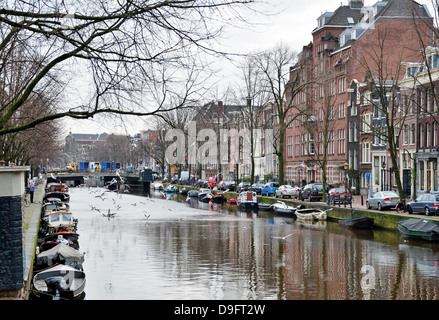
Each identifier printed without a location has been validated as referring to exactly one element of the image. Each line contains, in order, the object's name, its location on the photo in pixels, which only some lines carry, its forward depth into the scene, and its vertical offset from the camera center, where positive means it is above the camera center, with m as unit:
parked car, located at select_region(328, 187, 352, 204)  57.19 -2.55
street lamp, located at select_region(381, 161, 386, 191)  68.82 -1.26
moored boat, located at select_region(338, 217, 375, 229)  46.97 -4.08
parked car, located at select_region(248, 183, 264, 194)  83.53 -2.62
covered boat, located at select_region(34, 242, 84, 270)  26.73 -3.71
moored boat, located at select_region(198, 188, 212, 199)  91.55 -3.46
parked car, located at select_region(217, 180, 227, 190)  97.53 -2.60
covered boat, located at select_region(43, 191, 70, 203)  69.85 -2.99
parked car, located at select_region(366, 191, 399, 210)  49.66 -2.56
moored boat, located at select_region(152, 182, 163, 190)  129.62 -3.48
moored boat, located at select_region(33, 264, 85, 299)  22.62 -4.01
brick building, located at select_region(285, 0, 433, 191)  74.31 +11.84
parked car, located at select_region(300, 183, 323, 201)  66.41 -2.55
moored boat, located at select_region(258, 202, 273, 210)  68.56 -4.10
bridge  160.57 -2.30
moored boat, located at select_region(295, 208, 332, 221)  55.28 -4.07
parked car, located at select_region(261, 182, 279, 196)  79.94 -2.62
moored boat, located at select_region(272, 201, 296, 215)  61.62 -3.92
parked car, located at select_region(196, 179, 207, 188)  112.12 -2.73
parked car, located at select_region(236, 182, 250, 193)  86.07 -2.59
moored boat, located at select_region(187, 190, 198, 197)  98.70 -3.81
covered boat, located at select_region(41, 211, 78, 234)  42.81 -3.58
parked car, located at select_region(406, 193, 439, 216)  43.09 -2.61
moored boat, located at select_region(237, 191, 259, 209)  71.69 -3.63
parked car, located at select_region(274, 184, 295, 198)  73.12 -2.66
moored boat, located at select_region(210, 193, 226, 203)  87.70 -4.07
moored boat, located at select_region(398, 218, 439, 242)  38.22 -3.78
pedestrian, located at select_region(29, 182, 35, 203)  66.80 -2.53
